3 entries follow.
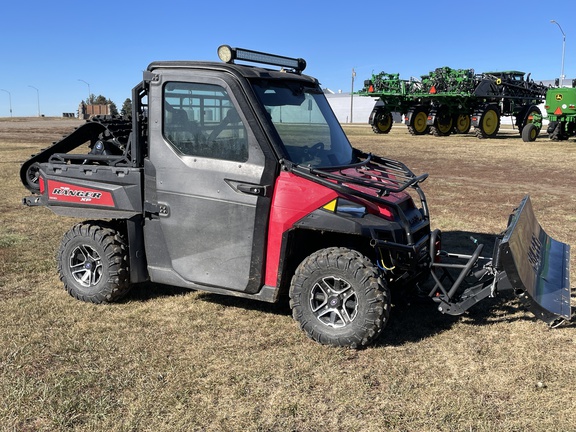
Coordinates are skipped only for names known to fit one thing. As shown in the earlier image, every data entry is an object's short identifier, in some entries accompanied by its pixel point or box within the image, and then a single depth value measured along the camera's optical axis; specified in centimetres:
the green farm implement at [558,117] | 2452
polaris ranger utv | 426
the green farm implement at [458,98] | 2844
